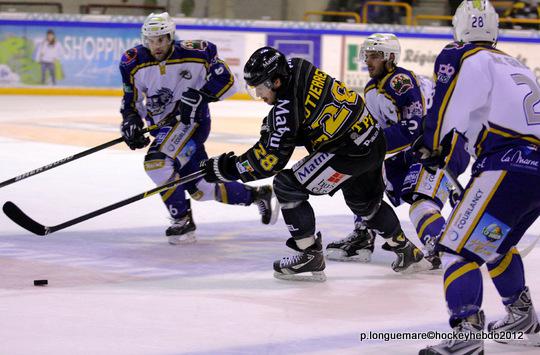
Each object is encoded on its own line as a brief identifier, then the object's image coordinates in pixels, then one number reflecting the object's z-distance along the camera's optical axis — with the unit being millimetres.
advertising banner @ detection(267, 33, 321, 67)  30594
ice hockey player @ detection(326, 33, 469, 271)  10062
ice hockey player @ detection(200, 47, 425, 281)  9047
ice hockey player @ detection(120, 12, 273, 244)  11609
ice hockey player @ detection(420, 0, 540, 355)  6883
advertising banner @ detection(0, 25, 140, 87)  29172
